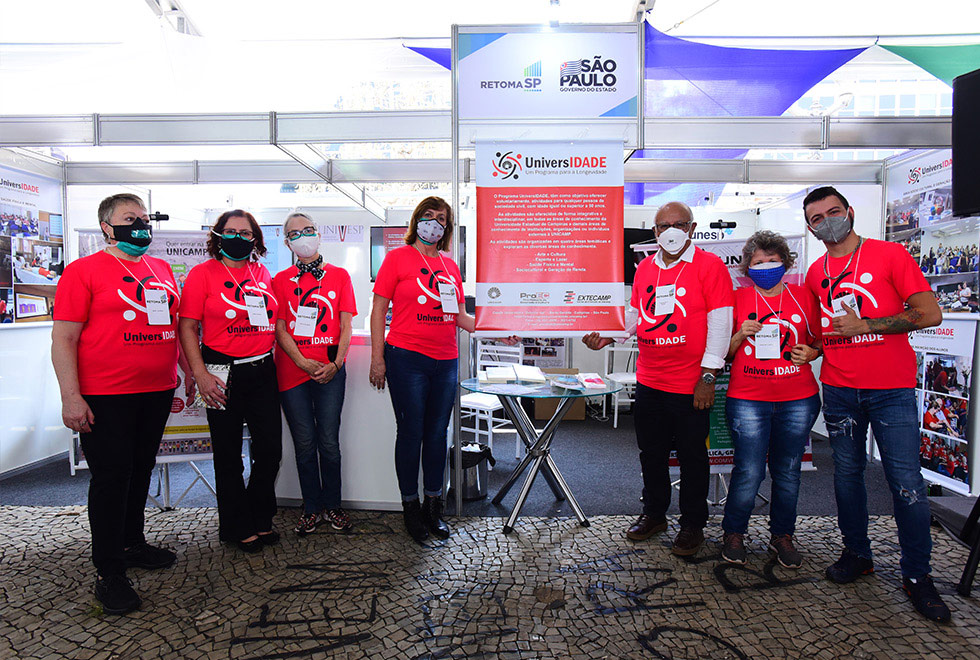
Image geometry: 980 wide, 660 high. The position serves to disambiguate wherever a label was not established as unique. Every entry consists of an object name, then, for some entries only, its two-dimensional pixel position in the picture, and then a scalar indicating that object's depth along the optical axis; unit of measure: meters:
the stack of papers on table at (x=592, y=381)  2.90
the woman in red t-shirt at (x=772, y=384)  2.38
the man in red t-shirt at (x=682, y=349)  2.46
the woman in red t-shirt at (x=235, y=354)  2.47
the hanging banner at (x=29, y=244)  4.06
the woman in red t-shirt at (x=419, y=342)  2.68
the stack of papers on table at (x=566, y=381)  2.84
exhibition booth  2.92
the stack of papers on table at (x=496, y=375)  2.98
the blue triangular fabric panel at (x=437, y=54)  3.78
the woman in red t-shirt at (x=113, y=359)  2.10
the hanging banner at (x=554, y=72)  2.90
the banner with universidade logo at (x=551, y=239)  2.92
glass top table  2.73
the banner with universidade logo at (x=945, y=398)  3.44
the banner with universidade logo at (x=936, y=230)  3.59
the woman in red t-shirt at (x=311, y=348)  2.70
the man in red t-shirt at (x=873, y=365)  2.14
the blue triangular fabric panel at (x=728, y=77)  3.18
